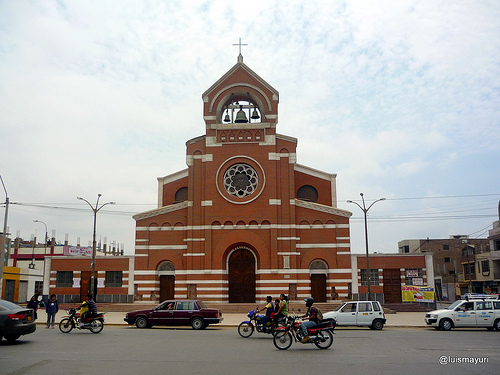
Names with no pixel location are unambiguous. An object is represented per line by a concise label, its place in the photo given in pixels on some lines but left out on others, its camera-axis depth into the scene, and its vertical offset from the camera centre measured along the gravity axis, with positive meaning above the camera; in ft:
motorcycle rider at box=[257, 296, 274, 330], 65.05 -5.31
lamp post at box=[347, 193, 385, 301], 113.50 +10.73
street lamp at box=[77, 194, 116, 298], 120.94 +16.12
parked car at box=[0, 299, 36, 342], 54.49 -5.12
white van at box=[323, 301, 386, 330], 79.46 -6.90
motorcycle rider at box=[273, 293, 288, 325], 65.16 -4.97
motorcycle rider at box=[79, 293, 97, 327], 69.97 -4.98
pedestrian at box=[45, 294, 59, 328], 79.69 -5.40
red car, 78.79 -6.60
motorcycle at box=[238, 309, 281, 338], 64.95 -7.07
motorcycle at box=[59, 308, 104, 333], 69.82 -6.80
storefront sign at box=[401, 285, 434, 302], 126.31 -5.53
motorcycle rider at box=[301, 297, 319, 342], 52.34 -5.14
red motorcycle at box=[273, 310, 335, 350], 52.44 -6.65
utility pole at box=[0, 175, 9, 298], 115.22 +13.86
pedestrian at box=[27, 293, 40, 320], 81.82 -4.51
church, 123.34 +12.54
